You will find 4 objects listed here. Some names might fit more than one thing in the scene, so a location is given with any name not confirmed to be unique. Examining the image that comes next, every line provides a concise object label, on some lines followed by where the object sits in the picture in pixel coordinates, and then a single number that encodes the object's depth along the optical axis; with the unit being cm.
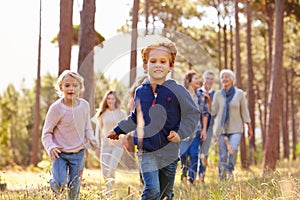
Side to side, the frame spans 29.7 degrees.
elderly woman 946
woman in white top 891
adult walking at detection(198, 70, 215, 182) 941
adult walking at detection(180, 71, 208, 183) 948
